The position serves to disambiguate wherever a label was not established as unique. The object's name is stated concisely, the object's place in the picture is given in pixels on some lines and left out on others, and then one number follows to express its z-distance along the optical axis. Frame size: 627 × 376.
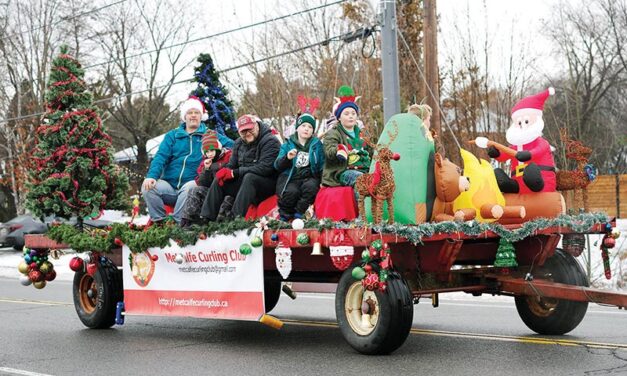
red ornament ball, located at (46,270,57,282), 11.07
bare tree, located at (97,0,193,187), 37.28
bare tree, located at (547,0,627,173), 35.97
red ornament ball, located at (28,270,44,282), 10.99
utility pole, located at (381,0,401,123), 14.82
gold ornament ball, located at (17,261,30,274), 11.04
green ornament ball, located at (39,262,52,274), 11.05
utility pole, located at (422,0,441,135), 15.03
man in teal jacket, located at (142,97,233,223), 10.25
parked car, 30.28
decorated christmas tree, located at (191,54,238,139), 11.02
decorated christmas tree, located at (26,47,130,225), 10.72
